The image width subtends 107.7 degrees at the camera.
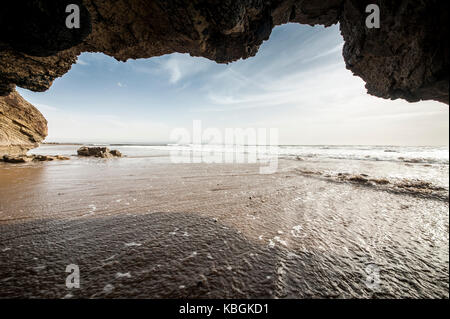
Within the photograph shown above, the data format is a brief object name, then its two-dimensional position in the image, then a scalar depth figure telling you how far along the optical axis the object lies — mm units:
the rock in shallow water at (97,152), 17766
